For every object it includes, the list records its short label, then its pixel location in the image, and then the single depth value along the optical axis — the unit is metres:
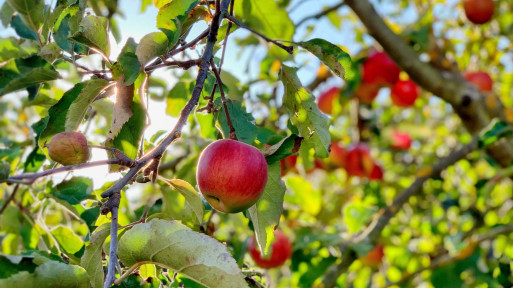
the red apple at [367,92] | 2.59
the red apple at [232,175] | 0.85
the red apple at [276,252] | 1.97
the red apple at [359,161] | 2.68
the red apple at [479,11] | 2.38
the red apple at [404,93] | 2.80
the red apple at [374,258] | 2.51
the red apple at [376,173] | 2.75
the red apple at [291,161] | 1.73
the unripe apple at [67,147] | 0.78
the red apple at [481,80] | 2.55
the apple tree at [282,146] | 0.75
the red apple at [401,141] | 3.22
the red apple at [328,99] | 2.70
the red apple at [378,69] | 2.45
